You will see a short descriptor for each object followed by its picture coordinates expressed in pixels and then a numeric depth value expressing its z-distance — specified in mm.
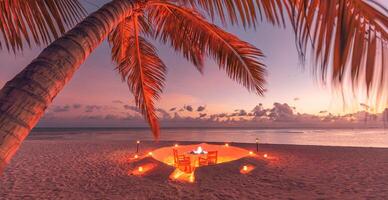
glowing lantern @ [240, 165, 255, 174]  8898
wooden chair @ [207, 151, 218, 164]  10078
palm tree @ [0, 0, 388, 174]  1295
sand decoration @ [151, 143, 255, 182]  11205
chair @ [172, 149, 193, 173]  8578
